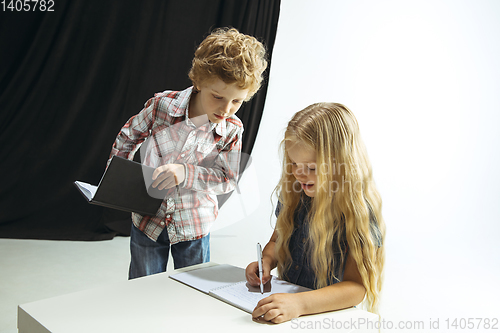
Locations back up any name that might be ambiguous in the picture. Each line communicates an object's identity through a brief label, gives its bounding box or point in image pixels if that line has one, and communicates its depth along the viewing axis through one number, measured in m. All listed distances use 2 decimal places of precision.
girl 0.81
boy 1.06
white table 0.65
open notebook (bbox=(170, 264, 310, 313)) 0.77
